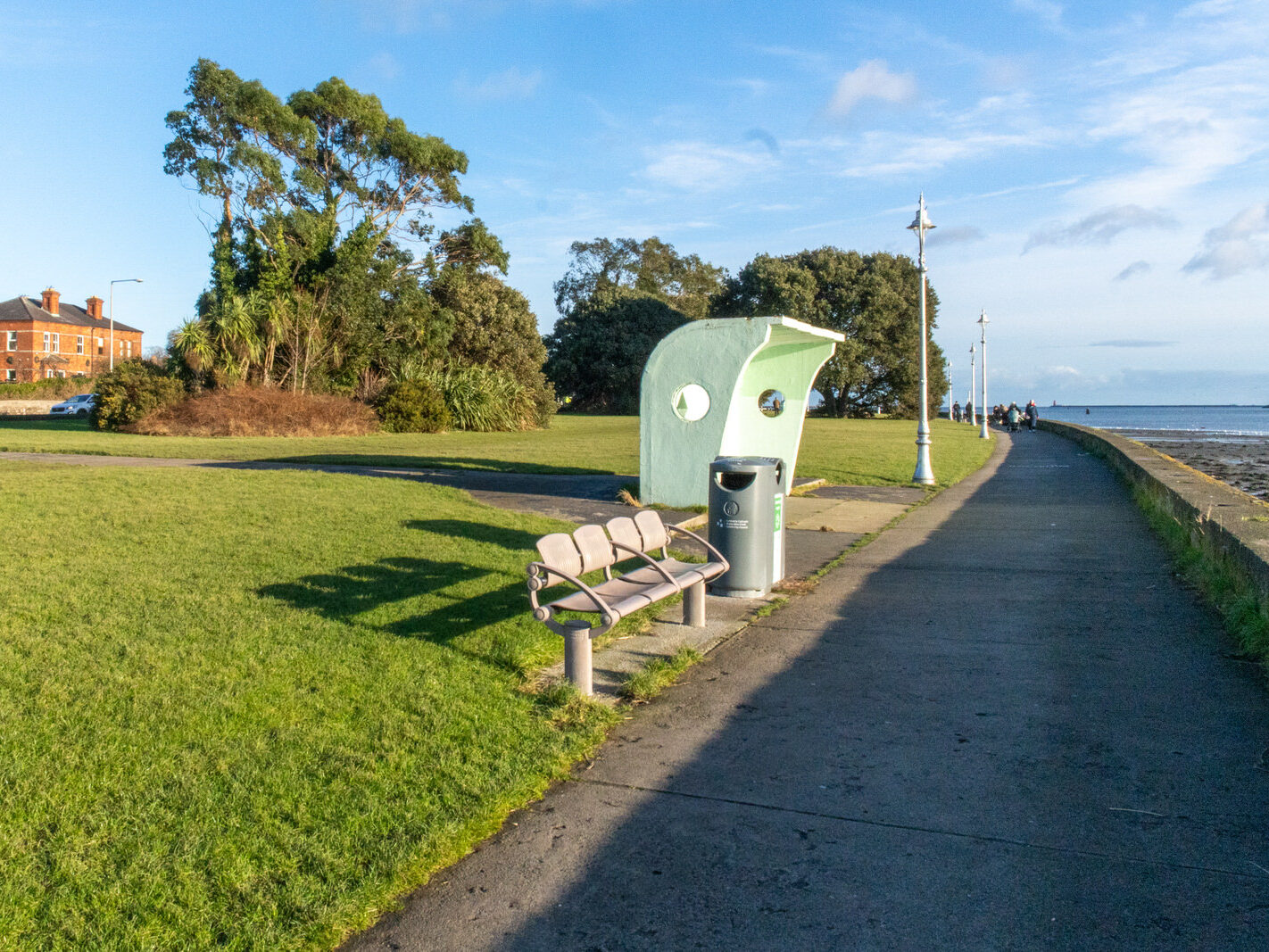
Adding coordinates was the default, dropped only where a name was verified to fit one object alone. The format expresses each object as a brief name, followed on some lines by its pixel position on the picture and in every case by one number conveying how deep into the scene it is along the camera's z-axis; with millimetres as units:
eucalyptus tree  31672
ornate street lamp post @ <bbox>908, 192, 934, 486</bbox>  17484
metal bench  5082
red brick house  79750
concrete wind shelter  11703
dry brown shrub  28844
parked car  47794
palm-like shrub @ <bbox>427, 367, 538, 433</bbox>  35531
